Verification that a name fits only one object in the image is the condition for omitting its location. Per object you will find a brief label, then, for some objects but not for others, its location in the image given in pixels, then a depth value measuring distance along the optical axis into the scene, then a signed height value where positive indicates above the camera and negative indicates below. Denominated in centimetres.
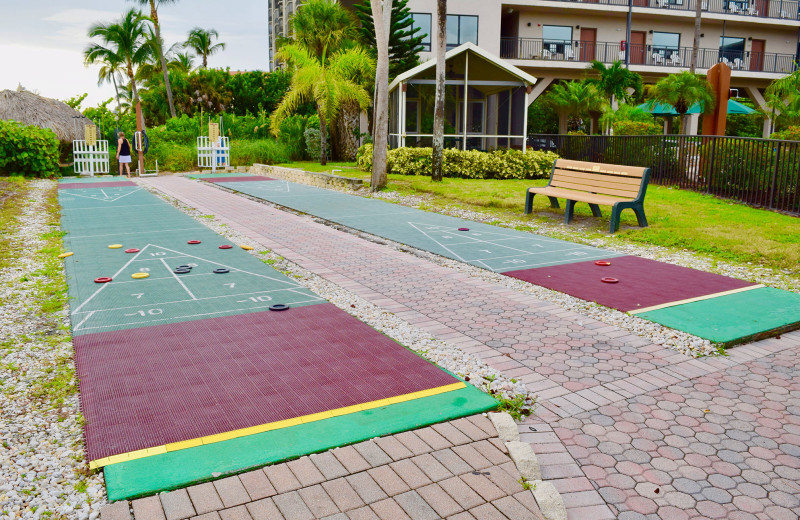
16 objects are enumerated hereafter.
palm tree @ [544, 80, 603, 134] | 2892 +272
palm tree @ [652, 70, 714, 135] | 1738 +193
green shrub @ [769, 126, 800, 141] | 1414 +58
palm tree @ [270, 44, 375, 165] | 2252 +263
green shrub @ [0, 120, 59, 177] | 2025 +11
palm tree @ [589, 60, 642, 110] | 2725 +333
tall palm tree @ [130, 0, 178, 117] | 3688 +773
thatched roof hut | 2472 +157
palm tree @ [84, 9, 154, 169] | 3356 +594
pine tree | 2536 +475
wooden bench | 1011 -47
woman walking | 2231 +11
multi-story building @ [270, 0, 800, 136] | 3042 +639
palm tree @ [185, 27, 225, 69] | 5222 +918
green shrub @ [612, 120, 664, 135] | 2327 +112
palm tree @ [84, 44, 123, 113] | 3434 +524
